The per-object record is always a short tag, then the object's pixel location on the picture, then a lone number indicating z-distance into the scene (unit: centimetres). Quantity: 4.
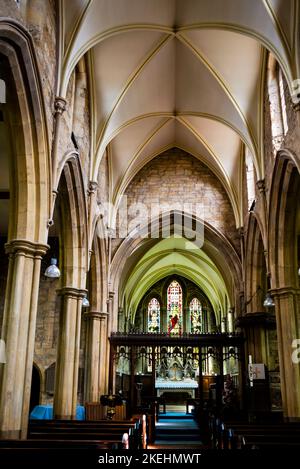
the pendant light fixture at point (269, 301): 1406
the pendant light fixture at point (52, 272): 1145
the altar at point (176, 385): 2266
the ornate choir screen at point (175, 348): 1771
